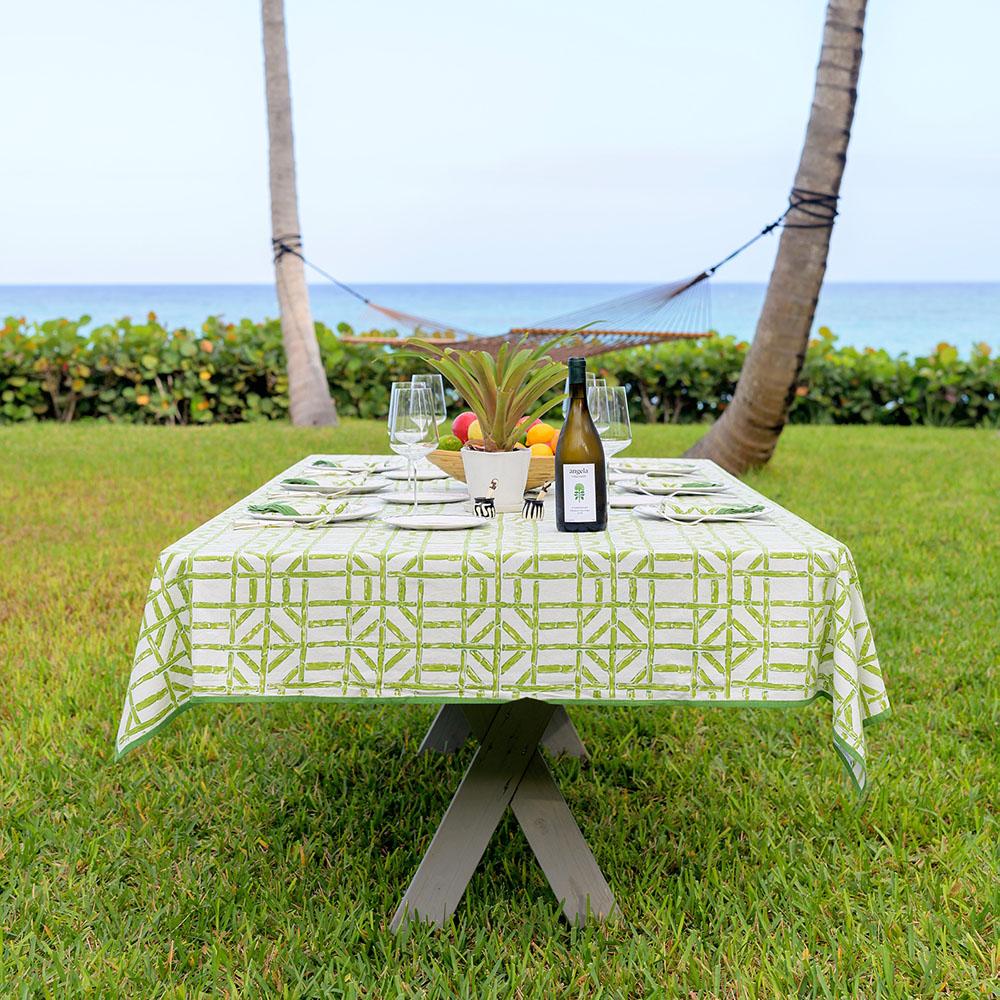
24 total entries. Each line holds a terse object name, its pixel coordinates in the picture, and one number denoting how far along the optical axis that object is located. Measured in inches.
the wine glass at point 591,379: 89.6
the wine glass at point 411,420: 85.3
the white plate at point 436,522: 75.4
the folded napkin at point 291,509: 80.0
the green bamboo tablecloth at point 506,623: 69.5
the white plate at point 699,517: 78.8
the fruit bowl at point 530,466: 92.4
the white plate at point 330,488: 93.3
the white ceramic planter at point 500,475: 83.6
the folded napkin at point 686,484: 94.7
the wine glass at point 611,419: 87.9
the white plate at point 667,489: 92.2
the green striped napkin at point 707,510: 80.1
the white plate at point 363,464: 109.5
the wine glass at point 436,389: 88.5
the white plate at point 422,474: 102.3
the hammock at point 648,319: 244.5
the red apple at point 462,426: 98.6
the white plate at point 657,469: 104.7
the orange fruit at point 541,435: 97.5
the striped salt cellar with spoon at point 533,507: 82.1
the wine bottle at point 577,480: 74.5
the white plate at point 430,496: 90.0
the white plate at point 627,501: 86.3
